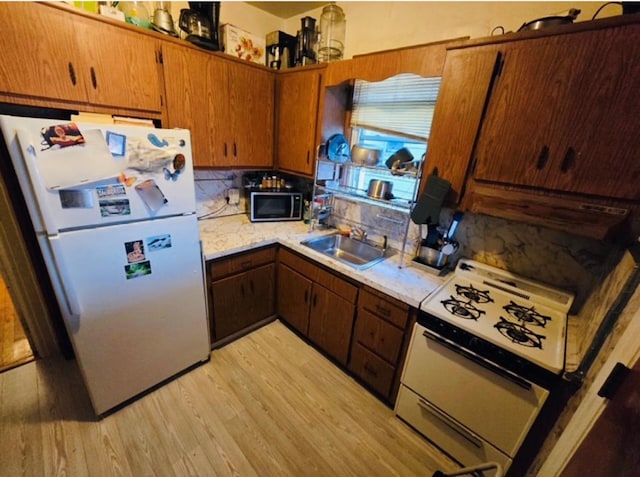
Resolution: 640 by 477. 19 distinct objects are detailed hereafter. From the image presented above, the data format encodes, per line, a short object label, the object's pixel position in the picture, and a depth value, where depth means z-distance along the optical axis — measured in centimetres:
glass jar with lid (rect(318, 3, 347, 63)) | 197
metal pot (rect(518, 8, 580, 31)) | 106
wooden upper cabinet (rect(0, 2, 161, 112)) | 116
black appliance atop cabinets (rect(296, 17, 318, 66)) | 200
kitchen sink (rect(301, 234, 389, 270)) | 207
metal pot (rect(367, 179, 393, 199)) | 187
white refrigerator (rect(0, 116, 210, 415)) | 105
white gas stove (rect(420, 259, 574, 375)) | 109
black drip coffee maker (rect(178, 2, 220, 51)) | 164
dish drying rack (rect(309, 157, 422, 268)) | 193
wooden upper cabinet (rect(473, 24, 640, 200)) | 94
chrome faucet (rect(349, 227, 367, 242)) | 216
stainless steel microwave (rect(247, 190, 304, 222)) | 230
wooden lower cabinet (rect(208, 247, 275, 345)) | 186
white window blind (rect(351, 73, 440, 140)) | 174
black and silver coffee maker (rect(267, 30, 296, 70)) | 207
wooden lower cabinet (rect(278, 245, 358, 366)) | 175
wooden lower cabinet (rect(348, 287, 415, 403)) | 147
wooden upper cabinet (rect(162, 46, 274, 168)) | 168
